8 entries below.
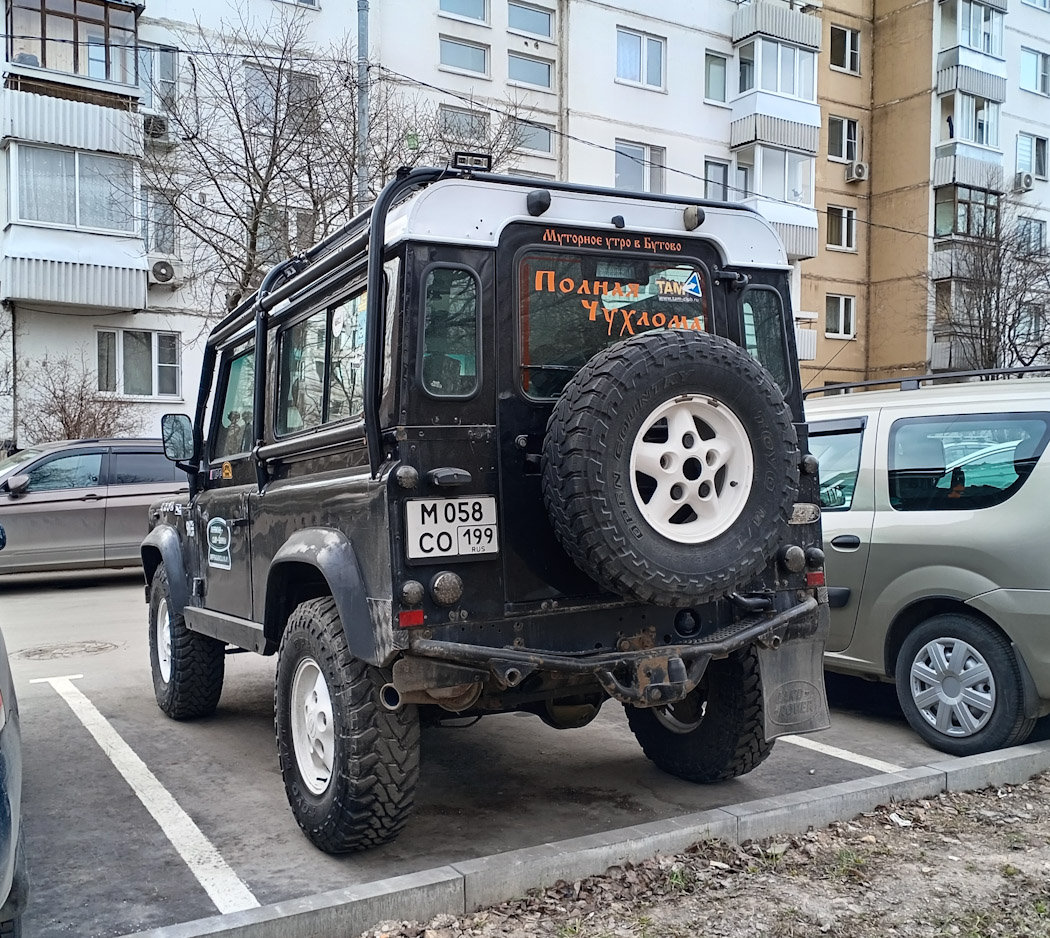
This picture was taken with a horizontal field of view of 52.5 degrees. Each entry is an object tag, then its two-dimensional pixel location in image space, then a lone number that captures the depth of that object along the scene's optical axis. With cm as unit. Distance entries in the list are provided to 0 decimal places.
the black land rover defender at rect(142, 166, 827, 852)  371
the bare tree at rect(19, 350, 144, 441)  2020
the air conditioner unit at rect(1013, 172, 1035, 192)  3403
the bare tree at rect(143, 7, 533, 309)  1812
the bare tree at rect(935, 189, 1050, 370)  2922
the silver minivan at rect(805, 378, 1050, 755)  520
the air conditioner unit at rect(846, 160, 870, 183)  3431
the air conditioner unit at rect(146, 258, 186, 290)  2258
